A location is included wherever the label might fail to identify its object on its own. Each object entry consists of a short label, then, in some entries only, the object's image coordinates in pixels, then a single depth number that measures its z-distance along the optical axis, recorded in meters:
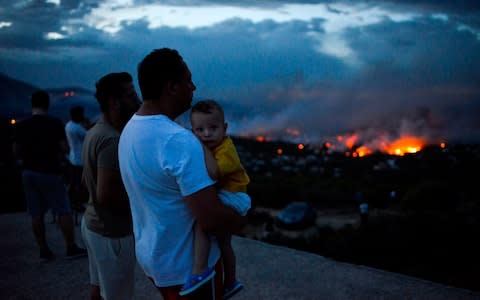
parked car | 17.42
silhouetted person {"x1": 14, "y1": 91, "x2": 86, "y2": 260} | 5.05
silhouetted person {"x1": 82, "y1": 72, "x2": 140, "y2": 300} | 2.62
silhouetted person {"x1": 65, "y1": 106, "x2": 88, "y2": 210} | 6.03
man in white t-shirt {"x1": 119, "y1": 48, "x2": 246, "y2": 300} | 1.56
